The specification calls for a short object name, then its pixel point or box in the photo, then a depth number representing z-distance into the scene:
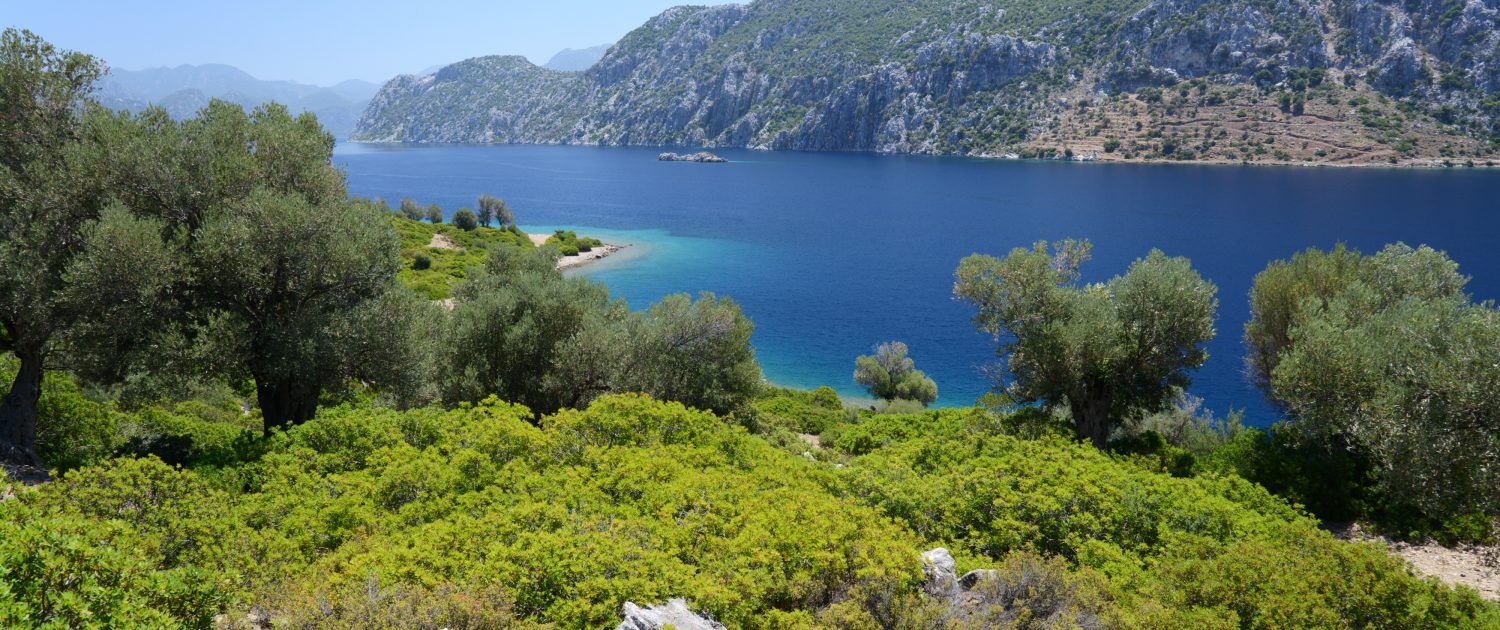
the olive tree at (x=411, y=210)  113.56
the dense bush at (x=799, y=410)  38.05
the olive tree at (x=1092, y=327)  27.53
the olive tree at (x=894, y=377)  49.06
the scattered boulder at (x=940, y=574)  12.09
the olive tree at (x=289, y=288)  20.66
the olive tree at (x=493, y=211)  110.88
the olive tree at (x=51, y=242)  18.52
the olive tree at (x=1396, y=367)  17.48
